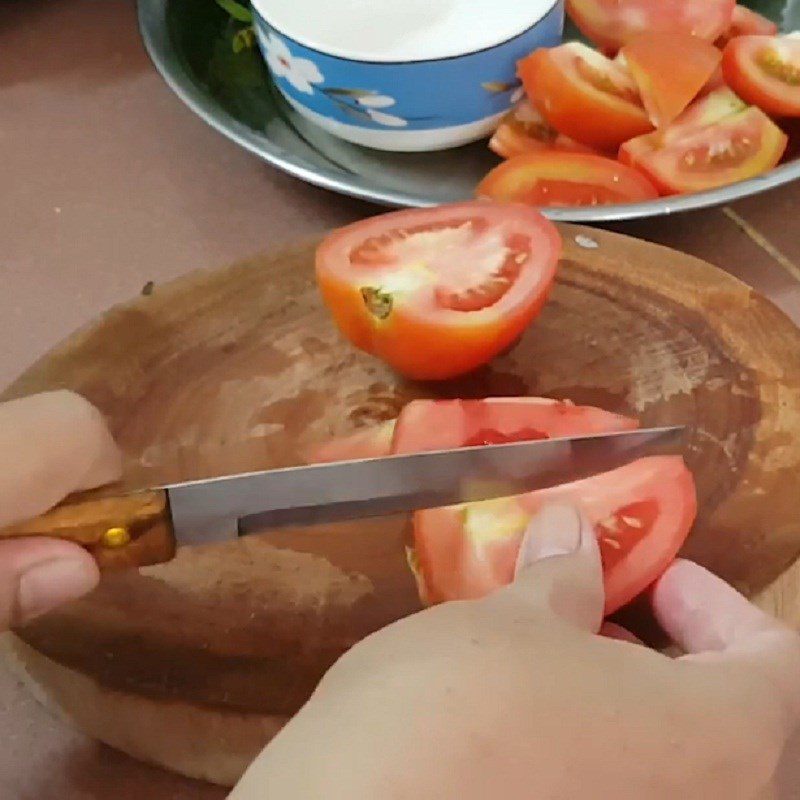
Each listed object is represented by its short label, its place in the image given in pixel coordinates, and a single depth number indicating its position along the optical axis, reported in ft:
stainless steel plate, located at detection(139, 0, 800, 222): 2.56
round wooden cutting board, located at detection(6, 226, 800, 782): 1.86
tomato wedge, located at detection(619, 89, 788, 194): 2.63
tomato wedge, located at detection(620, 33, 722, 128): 2.68
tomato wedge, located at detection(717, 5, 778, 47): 3.05
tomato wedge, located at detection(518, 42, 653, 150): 2.69
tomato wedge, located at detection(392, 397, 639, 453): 2.08
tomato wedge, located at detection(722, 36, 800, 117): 2.75
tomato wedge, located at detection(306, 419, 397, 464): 2.17
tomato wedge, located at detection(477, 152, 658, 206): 2.64
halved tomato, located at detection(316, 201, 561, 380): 2.17
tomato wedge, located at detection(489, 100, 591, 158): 2.84
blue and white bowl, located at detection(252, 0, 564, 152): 2.66
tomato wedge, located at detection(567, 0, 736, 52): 2.93
